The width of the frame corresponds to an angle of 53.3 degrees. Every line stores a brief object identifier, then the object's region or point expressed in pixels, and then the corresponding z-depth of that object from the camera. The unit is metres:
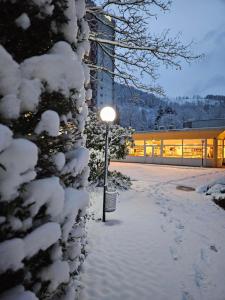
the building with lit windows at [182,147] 21.83
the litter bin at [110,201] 6.19
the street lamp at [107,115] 5.82
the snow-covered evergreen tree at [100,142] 8.78
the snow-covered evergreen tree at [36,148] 1.24
